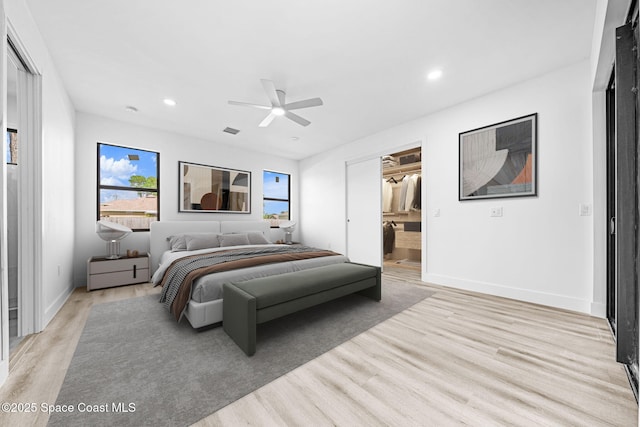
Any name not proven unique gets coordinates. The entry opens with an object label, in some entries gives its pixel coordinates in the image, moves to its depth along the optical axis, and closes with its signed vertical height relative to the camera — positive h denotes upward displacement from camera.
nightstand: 3.42 -0.81
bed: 2.20 -0.54
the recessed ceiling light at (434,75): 2.75 +1.55
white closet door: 4.76 +0.05
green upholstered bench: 1.82 -0.69
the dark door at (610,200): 2.34 +0.12
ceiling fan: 2.66 +1.29
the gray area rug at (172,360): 1.29 -1.01
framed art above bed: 4.68 +0.51
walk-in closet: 5.49 +0.10
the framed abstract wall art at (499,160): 2.93 +0.67
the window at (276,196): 5.91 +0.44
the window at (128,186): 3.94 +0.48
